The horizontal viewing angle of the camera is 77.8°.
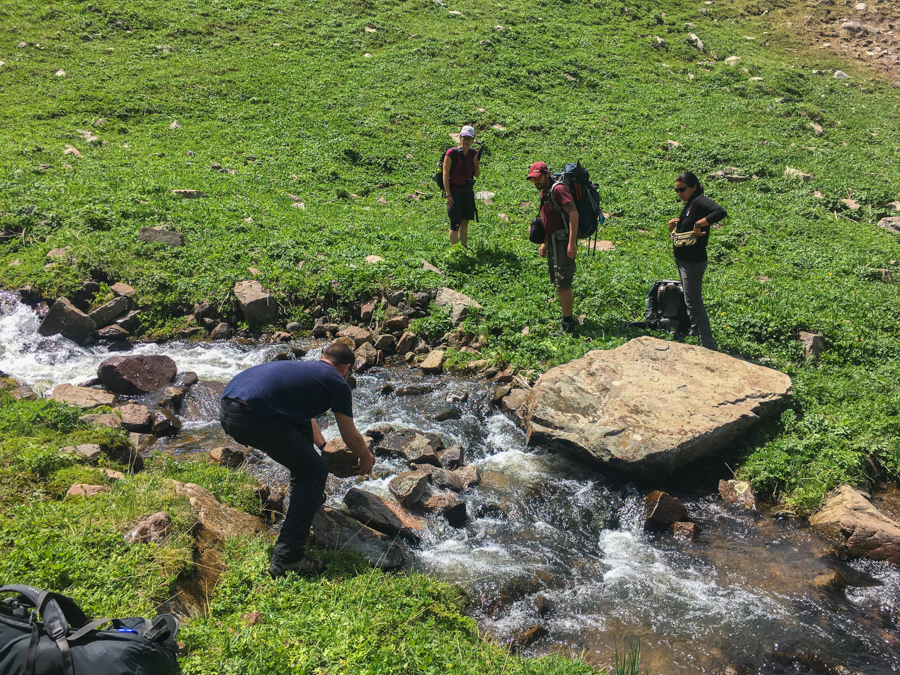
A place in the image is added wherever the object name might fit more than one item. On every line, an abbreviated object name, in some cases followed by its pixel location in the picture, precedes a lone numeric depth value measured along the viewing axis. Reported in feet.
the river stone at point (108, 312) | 32.63
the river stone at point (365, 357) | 30.89
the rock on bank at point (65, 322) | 31.27
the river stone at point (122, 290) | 33.76
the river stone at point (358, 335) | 32.35
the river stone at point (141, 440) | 23.12
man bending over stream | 14.83
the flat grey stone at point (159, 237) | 37.99
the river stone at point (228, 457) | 22.26
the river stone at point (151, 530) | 14.70
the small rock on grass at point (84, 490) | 16.44
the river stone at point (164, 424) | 24.97
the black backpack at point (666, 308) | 30.83
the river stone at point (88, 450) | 19.30
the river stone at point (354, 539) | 17.19
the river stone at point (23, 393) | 24.91
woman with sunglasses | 26.10
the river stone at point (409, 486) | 20.89
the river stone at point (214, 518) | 16.37
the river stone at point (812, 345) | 28.48
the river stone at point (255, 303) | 33.86
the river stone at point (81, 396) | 24.71
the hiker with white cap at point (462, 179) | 37.22
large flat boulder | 22.34
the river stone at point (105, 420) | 22.57
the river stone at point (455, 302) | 33.06
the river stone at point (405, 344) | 32.24
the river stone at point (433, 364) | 30.32
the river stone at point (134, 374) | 27.96
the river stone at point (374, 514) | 19.04
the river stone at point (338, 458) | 20.49
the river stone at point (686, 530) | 20.16
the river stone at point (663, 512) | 20.48
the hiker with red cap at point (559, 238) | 28.35
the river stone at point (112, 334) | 32.30
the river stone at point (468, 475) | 22.59
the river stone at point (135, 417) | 24.17
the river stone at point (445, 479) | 22.20
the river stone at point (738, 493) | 21.79
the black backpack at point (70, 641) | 9.52
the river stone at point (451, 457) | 23.57
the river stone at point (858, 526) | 18.70
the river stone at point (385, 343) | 32.22
